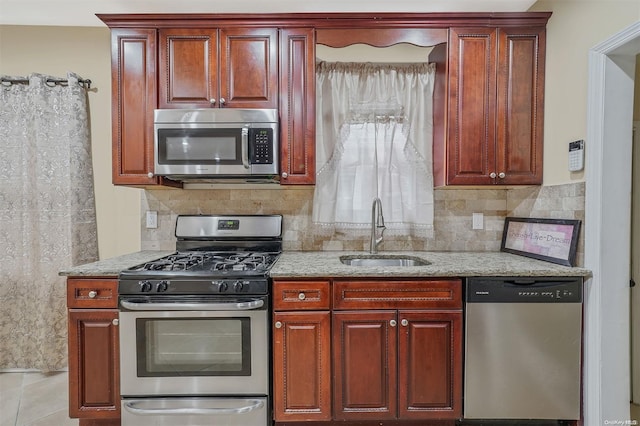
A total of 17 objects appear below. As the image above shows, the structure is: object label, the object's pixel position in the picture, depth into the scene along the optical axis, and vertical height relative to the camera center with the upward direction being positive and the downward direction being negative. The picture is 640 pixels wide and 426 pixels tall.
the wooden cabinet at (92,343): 1.84 -0.73
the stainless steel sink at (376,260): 2.40 -0.38
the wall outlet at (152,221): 2.55 -0.12
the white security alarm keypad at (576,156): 1.83 +0.26
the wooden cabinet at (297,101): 2.16 +0.64
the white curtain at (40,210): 2.49 -0.04
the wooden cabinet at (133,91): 2.16 +0.70
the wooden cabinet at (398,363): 1.83 -0.83
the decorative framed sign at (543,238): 1.88 -0.20
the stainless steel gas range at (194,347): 1.79 -0.73
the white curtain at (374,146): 2.48 +0.42
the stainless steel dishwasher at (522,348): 1.81 -0.74
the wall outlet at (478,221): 2.54 -0.12
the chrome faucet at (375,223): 2.38 -0.13
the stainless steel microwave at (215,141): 2.09 +0.38
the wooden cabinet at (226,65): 2.15 +0.85
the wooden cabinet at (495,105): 2.13 +0.61
